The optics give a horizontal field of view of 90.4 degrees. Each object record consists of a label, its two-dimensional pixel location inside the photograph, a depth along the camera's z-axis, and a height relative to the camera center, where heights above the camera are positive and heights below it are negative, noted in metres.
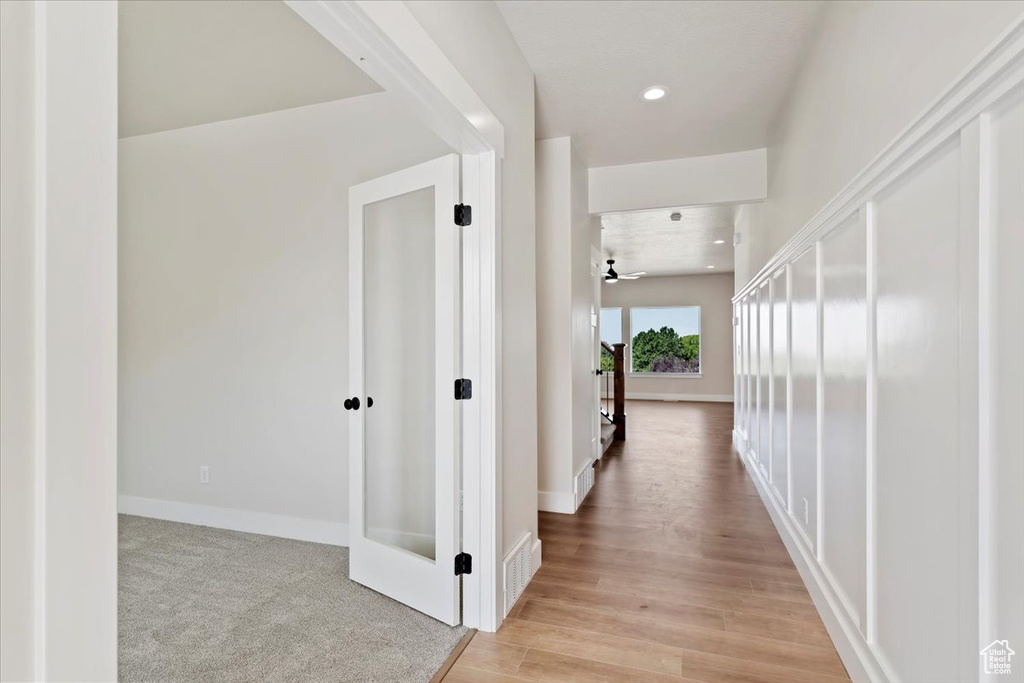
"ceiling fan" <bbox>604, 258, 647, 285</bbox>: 8.25 +1.06
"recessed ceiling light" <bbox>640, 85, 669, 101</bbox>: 3.13 +1.55
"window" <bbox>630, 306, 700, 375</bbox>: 11.34 +0.00
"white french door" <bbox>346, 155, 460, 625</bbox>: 2.19 -0.22
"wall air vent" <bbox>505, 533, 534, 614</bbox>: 2.32 -1.10
